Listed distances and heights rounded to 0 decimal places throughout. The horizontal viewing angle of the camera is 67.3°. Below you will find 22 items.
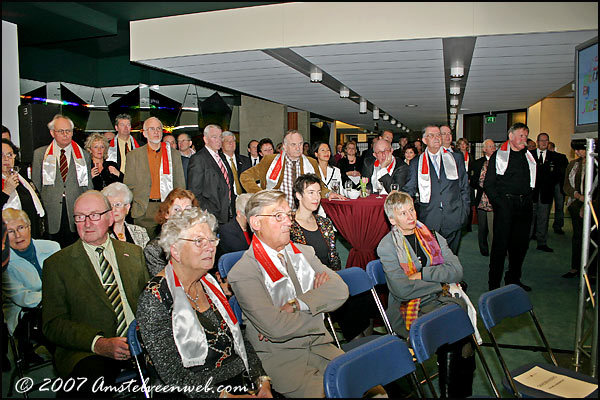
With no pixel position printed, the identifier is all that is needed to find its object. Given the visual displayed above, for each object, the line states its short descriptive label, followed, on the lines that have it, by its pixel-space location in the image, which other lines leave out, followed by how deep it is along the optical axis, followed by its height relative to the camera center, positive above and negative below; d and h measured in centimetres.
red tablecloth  484 -48
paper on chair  217 -103
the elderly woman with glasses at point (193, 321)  192 -62
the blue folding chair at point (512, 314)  220 -74
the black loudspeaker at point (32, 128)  381 +49
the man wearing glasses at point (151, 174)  460 +10
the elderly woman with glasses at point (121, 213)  320 -21
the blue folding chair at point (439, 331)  205 -72
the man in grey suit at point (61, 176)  368 +8
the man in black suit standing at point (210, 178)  481 +5
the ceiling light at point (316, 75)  653 +156
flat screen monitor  300 +64
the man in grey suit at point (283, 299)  220 -62
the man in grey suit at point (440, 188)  472 -8
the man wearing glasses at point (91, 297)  220 -59
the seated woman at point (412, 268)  298 -60
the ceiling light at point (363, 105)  1032 +178
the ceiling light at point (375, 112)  1205 +189
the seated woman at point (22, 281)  270 -58
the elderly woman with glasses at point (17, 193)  289 -5
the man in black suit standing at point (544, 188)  734 -16
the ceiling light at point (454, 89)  788 +163
